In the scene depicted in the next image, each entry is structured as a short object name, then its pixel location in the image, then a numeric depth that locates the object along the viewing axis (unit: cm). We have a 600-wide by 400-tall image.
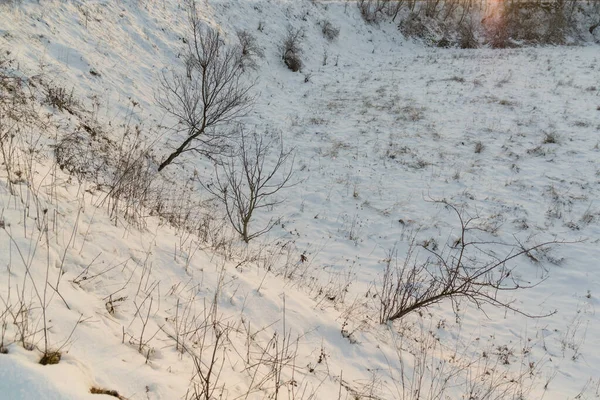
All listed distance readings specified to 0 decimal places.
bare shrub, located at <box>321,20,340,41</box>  2158
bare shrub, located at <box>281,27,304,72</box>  1764
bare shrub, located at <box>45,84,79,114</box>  764
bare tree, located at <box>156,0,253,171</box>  796
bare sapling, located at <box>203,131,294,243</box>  690
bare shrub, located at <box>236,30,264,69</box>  1583
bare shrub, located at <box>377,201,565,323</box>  598
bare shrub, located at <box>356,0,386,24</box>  2519
